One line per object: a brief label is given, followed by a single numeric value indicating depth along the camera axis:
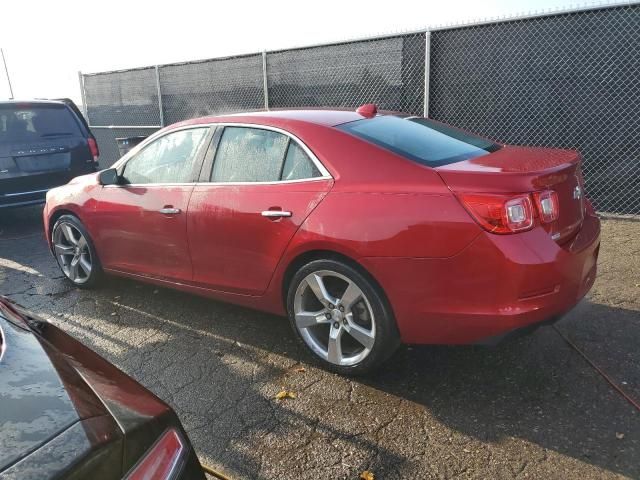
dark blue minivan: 6.77
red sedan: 2.61
